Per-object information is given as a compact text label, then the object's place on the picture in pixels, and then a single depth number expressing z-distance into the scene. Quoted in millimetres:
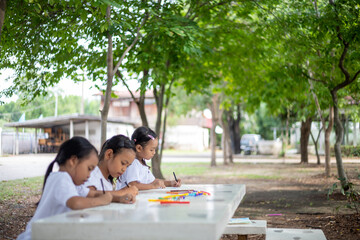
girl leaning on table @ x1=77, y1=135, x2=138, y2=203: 3053
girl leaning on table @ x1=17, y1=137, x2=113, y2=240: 2453
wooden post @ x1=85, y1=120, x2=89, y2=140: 15335
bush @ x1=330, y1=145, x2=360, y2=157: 7938
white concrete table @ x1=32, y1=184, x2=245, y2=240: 1915
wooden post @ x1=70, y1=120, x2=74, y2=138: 13919
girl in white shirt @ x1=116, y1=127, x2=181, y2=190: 4012
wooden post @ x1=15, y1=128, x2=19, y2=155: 8050
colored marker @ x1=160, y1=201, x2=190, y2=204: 2736
